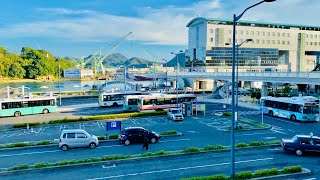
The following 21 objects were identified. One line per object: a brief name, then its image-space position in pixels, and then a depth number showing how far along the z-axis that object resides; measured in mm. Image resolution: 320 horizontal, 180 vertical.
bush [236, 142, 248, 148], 22484
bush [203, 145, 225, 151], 21666
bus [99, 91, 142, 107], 50691
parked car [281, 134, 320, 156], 21219
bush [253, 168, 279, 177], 15773
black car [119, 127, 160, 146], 24188
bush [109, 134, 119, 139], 25844
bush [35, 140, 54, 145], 23562
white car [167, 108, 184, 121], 36562
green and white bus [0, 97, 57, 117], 41312
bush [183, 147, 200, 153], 20906
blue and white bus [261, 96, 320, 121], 36094
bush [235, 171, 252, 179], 15267
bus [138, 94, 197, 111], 43125
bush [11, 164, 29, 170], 17125
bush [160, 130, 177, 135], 27438
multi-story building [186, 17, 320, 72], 116438
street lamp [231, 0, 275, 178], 13661
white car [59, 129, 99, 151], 22500
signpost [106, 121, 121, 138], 25773
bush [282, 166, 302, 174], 16469
